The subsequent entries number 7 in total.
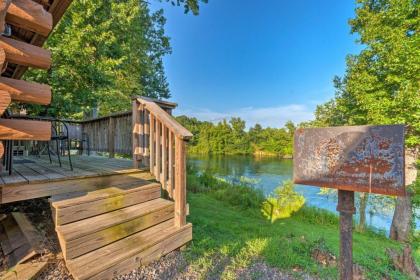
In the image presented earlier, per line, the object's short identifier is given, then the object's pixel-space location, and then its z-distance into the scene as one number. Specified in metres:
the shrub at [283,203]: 6.82
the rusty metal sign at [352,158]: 1.24
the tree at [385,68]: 6.99
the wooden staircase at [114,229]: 2.00
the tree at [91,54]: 5.98
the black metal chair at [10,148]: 2.66
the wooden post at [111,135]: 4.70
